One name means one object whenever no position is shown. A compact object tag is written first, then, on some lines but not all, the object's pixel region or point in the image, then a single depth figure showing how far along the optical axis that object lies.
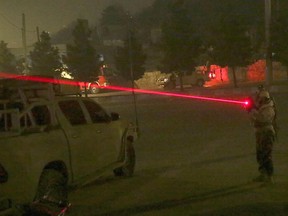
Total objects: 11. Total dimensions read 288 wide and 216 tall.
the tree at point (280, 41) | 51.28
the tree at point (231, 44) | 56.56
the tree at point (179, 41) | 58.69
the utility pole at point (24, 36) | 55.83
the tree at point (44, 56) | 62.20
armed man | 11.50
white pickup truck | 8.67
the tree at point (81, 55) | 59.69
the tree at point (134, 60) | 62.00
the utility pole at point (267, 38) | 41.81
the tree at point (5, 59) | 68.44
